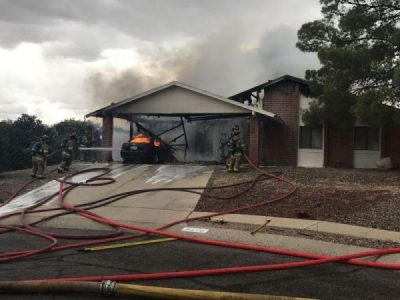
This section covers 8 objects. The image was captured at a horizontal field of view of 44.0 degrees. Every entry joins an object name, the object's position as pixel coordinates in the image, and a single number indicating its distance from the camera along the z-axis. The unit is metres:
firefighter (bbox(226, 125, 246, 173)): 17.36
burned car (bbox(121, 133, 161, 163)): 21.20
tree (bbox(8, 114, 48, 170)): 27.35
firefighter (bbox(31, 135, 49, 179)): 16.66
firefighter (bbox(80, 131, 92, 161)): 24.66
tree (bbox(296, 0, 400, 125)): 16.27
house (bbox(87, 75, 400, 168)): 21.52
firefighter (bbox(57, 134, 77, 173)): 18.00
